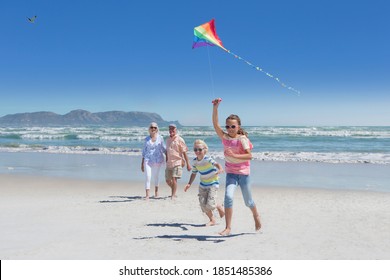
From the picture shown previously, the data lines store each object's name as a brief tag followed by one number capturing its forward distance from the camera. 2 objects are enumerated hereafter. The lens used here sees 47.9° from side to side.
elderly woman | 9.62
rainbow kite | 7.02
